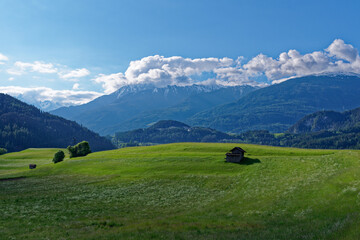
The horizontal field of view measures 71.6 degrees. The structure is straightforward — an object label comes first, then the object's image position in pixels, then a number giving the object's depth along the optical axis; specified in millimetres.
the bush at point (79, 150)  126000
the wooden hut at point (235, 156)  72312
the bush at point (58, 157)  114006
